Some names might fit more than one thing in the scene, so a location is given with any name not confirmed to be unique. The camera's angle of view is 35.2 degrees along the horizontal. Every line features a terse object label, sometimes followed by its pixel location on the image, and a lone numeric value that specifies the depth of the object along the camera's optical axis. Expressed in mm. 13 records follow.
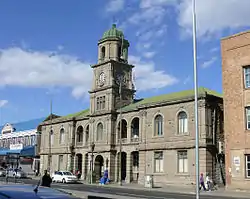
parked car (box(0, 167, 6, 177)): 56594
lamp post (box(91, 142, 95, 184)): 50619
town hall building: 39656
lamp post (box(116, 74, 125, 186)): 50938
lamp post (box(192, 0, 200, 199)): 17078
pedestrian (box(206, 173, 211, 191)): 35412
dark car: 6827
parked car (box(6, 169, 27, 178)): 54575
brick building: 31383
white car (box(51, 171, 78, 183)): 45969
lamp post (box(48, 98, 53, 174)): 61800
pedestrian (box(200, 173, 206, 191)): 35300
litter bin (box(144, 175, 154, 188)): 38531
